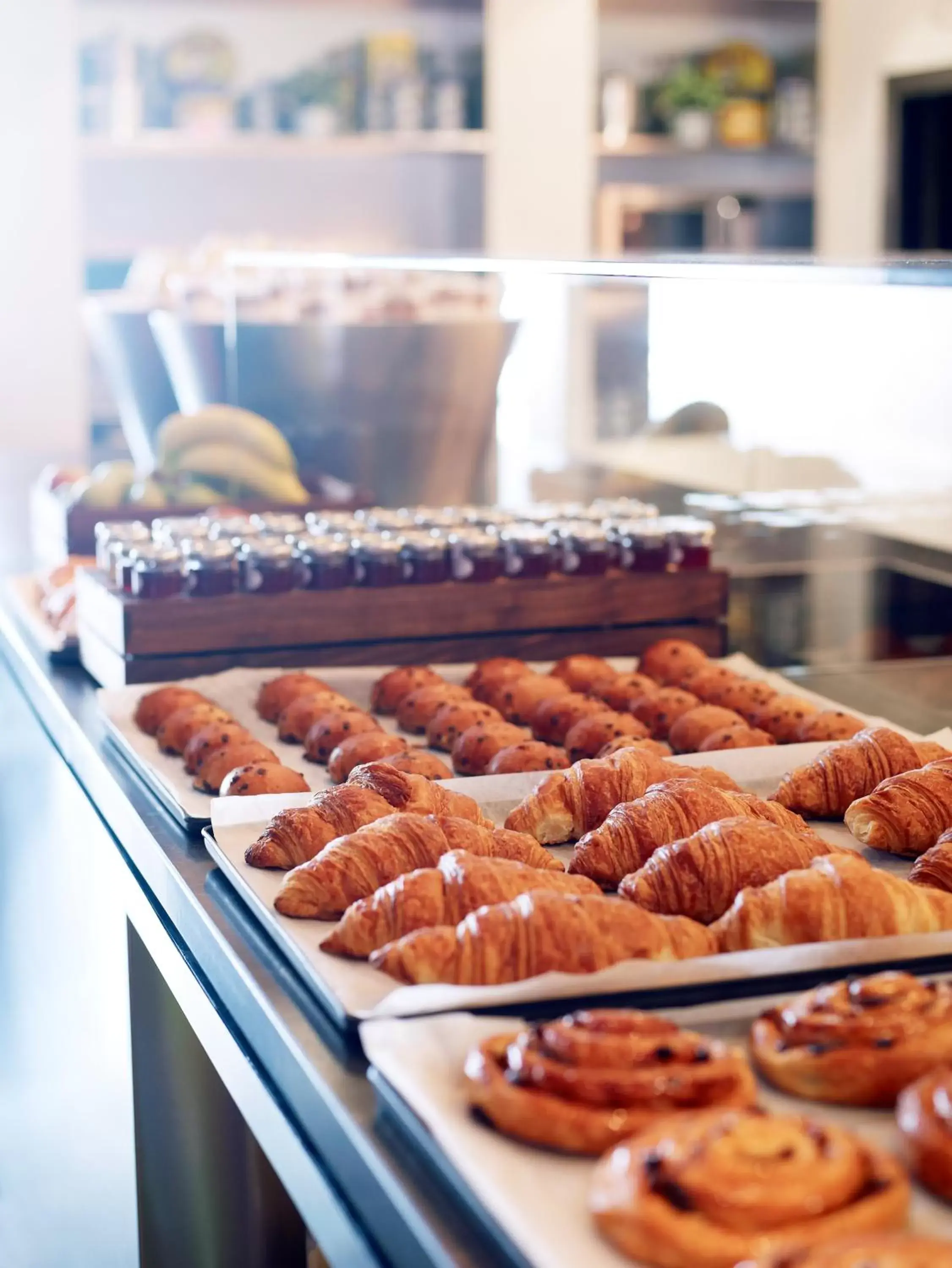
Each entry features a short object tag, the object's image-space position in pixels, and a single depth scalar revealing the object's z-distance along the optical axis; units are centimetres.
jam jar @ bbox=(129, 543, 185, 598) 170
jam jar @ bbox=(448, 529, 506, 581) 182
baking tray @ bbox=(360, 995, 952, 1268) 63
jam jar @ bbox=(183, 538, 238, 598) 172
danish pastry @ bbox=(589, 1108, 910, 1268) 60
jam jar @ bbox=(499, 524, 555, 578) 183
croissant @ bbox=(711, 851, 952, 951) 91
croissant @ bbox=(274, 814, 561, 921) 98
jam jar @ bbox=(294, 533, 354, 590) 177
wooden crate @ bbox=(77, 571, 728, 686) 171
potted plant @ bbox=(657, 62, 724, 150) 514
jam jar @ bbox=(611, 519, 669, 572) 186
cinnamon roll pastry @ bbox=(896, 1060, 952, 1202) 65
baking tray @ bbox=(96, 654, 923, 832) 130
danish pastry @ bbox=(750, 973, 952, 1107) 73
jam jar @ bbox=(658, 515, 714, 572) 188
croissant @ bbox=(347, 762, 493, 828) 112
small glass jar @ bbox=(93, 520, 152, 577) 185
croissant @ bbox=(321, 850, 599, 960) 92
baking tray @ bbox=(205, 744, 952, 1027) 83
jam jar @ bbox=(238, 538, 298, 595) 175
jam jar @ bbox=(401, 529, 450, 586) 181
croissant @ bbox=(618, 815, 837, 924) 98
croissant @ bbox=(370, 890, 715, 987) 86
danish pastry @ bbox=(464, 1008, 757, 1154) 68
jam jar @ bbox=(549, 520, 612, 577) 185
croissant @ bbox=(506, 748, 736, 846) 116
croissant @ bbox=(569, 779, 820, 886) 105
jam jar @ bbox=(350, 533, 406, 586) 179
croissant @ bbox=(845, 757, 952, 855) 108
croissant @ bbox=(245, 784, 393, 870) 107
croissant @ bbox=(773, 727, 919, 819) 119
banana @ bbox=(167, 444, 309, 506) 233
